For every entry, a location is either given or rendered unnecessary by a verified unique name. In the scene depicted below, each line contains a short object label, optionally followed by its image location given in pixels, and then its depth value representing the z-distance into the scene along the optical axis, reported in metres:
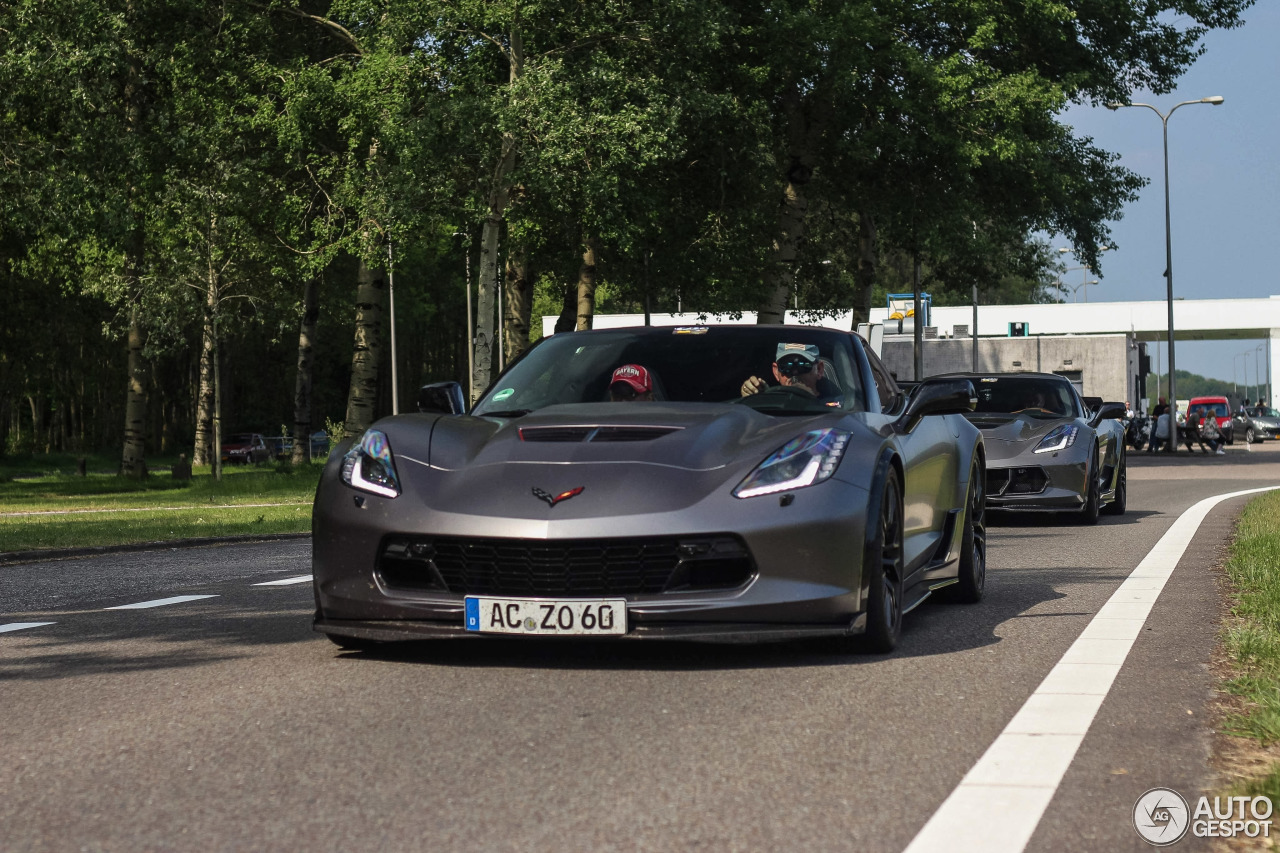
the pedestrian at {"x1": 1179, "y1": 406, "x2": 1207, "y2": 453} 48.62
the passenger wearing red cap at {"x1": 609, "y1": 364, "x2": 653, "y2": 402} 7.36
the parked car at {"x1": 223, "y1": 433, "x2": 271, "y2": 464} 63.72
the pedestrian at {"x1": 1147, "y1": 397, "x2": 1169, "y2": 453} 51.16
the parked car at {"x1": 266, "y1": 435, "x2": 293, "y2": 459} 67.11
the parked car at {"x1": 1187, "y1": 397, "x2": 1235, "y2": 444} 63.80
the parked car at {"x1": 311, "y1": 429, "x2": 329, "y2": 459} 68.11
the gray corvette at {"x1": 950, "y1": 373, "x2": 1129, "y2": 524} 15.27
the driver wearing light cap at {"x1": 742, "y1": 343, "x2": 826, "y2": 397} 7.36
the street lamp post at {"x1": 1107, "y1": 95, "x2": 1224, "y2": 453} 49.09
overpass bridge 84.00
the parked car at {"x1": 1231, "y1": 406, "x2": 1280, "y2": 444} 71.56
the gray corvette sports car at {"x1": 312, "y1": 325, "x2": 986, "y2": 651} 5.90
